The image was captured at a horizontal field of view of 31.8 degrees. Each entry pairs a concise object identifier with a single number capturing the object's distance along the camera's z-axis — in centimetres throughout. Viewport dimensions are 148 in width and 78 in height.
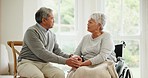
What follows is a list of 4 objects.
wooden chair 302
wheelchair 268
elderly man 264
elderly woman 246
